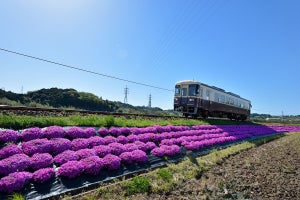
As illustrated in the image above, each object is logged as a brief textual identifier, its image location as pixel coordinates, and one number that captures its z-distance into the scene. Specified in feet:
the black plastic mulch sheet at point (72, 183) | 18.14
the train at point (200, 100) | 78.18
